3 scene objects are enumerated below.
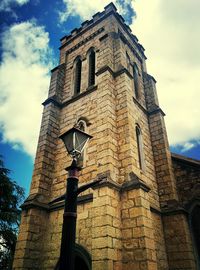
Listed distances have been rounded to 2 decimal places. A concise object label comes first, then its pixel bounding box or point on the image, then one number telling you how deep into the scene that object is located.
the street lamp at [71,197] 2.79
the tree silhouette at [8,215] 11.70
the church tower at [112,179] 5.90
